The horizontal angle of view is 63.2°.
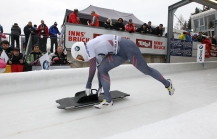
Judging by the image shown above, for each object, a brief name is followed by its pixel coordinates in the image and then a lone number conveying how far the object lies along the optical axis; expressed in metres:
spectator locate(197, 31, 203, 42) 9.73
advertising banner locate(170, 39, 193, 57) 8.35
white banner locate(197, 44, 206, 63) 6.93
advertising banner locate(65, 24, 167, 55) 5.81
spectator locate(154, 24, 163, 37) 8.16
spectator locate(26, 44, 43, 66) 4.32
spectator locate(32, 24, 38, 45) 5.63
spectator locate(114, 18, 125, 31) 6.91
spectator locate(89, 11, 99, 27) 6.56
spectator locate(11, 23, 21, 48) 5.76
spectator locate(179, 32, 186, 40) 9.16
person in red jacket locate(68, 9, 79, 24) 6.09
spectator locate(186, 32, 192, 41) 9.38
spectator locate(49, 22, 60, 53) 6.40
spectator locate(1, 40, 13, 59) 4.13
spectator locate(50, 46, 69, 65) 4.50
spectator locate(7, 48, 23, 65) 3.87
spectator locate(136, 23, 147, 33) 7.68
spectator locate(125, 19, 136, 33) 7.24
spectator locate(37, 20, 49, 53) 5.71
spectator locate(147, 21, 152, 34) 7.91
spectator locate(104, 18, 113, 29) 6.66
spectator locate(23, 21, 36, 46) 6.06
